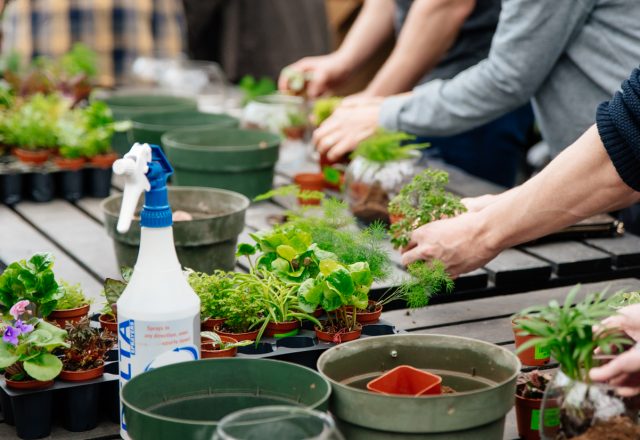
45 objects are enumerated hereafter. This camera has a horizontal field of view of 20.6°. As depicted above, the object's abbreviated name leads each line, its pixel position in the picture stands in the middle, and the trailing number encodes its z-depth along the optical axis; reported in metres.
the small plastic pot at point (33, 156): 3.05
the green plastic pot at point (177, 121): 3.27
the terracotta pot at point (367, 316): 2.14
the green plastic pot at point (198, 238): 2.41
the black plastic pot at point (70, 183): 3.05
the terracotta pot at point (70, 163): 3.04
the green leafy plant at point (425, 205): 2.36
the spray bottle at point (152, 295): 1.85
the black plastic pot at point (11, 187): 2.98
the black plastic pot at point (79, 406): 1.96
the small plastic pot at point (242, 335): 2.06
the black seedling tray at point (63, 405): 1.94
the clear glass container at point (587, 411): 1.74
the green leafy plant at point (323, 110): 3.23
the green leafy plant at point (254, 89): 3.87
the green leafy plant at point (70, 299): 2.15
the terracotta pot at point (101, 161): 3.07
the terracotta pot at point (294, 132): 3.36
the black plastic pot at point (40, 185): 3.01
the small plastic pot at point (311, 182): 3.00
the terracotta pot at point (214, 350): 2.00
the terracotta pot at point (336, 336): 2.07
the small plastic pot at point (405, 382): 1.85
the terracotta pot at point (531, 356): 2.13
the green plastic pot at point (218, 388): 1.81
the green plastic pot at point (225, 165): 2.87
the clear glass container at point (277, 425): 1.61
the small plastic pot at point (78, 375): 1.98
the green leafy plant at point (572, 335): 1.75
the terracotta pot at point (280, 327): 2.09
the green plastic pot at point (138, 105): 3.41
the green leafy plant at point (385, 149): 2.73
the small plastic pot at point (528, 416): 1.93
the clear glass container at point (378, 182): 2.72
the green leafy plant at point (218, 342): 2.01
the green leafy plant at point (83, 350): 2.00
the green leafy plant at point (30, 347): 1.93
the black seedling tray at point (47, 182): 3.00
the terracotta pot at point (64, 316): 2.14
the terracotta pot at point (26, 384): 1.95
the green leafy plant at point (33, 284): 2.02
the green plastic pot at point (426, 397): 1.76
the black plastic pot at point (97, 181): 3.07
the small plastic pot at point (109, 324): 2.11
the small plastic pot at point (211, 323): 2.09
